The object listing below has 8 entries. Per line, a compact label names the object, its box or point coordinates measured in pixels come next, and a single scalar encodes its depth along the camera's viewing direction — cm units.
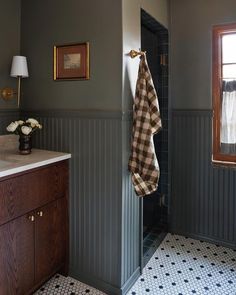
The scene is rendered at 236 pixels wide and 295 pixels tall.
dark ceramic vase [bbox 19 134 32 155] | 204
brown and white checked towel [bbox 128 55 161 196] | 185
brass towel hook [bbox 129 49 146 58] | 185
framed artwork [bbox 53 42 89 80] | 195
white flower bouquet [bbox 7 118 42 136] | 199
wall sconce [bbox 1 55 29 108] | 210
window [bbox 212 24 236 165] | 250
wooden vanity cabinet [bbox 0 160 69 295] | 161
